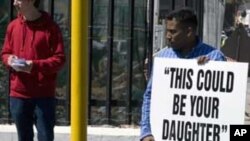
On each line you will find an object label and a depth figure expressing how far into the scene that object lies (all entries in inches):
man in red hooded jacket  474.3
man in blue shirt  374.0
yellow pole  331.3
